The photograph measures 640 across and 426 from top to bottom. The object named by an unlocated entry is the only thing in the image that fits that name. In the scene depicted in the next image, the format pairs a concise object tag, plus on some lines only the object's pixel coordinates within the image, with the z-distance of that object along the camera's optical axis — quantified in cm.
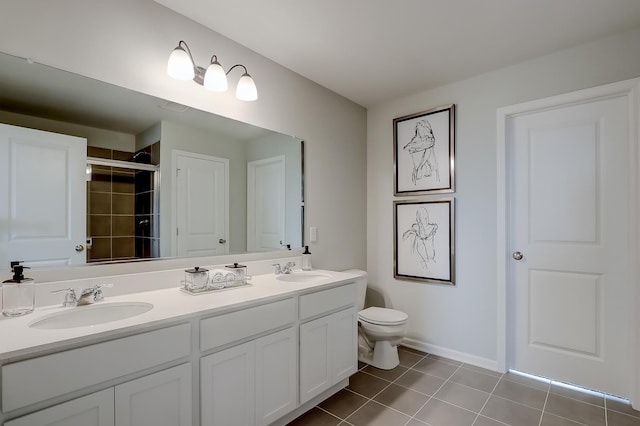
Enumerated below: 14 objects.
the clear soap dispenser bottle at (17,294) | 123
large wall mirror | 135
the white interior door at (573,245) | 208
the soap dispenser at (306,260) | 251
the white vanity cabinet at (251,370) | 138
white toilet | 248
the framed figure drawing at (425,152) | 276
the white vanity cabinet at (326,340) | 184
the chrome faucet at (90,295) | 138
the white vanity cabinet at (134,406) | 100
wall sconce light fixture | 167
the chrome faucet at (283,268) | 228
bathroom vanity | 98
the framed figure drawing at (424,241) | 276
